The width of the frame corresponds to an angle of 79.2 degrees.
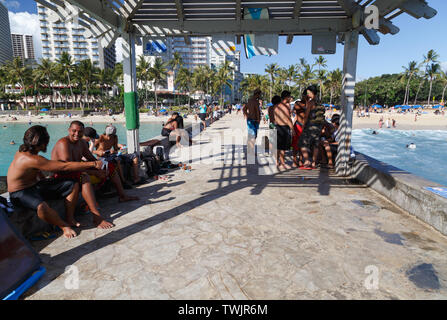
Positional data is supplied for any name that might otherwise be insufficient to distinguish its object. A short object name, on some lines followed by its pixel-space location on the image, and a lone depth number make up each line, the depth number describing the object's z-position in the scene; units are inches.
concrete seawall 133.4
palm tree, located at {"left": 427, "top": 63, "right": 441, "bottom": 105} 2679.6
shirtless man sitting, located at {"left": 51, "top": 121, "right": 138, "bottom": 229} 143.6
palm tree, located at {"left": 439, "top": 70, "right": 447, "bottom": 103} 2659.5
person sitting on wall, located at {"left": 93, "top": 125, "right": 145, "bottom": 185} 214.1
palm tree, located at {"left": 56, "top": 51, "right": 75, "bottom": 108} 2278.5
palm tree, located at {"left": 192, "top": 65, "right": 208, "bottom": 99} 2481.5
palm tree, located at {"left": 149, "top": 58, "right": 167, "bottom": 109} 2400.1
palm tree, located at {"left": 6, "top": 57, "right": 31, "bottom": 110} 2278.5
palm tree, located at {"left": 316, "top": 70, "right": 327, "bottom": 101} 2533.2
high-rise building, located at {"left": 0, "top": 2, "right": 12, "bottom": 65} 7299.2
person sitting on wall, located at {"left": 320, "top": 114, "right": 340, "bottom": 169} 278.1
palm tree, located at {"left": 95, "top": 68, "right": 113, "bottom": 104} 2485.2
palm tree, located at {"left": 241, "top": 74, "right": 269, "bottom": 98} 2822.1
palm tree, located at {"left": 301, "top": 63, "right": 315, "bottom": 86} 2495.1
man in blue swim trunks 286.4
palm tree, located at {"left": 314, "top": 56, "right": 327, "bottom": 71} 2564.0
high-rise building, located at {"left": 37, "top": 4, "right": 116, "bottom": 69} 3880.4
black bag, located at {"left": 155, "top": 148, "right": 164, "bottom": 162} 286.0
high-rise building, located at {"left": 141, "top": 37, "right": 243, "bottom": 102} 5024.6
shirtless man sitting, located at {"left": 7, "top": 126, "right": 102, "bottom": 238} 120.5
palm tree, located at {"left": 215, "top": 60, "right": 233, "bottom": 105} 2350.0
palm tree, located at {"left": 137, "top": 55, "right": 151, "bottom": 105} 2353.6
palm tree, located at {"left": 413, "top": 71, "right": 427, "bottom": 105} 2780.0
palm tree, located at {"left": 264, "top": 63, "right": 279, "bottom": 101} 2554.1
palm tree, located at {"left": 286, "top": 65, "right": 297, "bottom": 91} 2586.1
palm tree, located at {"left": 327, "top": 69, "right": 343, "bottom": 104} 2721.5
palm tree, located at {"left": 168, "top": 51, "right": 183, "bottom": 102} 2671.0
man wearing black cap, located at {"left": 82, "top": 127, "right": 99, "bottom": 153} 206.2
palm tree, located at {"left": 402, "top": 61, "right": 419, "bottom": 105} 2842.0
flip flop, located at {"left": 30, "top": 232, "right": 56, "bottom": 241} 128.3
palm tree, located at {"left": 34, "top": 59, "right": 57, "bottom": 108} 2300.6
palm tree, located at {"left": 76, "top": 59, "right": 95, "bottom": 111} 2336.2
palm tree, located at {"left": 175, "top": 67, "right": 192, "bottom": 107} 2657.5
